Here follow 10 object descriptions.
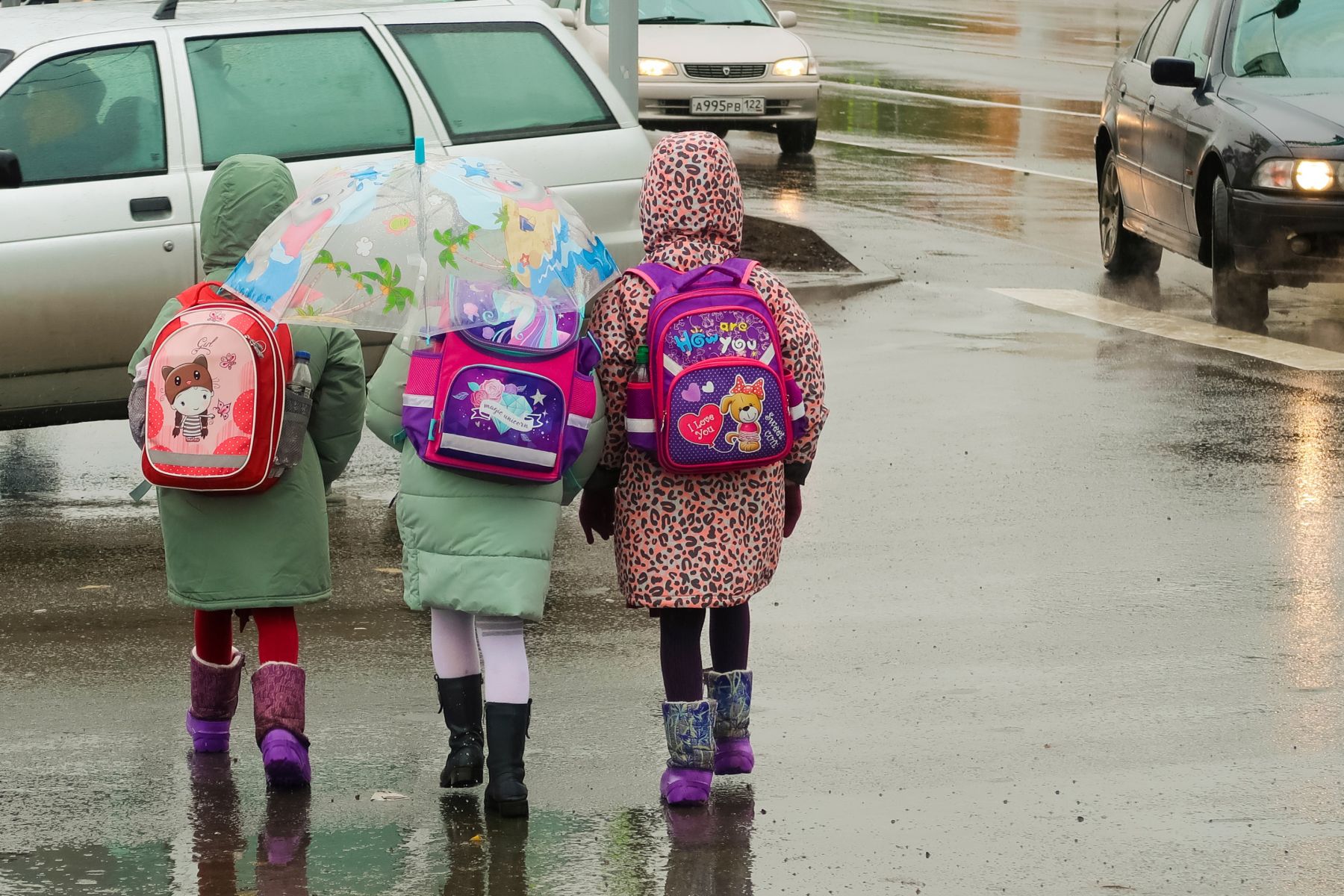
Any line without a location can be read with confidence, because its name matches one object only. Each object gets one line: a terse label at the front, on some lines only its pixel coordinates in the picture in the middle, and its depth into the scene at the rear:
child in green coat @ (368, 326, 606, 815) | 9.68
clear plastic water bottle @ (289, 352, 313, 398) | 10.02
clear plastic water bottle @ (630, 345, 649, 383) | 9.82
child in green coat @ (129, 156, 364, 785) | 10.15
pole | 23.03
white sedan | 36.91
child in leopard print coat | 9.84
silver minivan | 15.21
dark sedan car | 21.58
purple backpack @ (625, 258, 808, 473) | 9.58
